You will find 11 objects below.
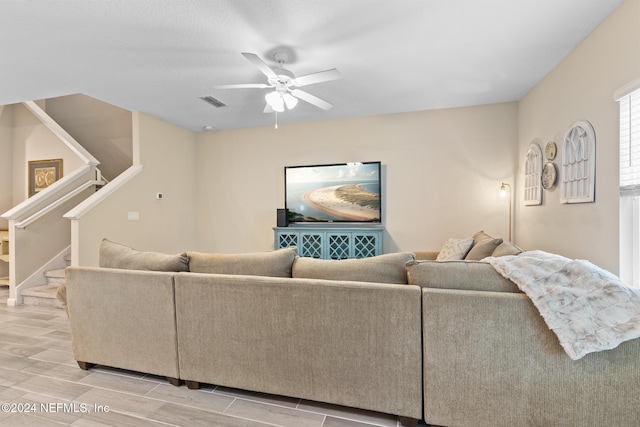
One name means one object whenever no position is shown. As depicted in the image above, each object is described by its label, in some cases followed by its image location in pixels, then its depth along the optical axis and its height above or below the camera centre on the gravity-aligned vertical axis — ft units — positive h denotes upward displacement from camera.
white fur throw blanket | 4.29 -1.42
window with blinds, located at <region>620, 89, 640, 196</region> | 6.44 +1.43
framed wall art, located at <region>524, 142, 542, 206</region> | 10.96 +1.28
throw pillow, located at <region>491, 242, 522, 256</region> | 6.80 -0.95
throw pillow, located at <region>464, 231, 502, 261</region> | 8.10 -1.09
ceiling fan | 7.93 +3.52
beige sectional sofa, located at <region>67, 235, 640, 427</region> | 4.67 -2.33
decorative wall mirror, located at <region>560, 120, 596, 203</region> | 7.86 +1.25
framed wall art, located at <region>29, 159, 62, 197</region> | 16.08 +1.94
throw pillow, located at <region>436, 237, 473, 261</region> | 9.86 -1.36
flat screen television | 15.03 +0.85
